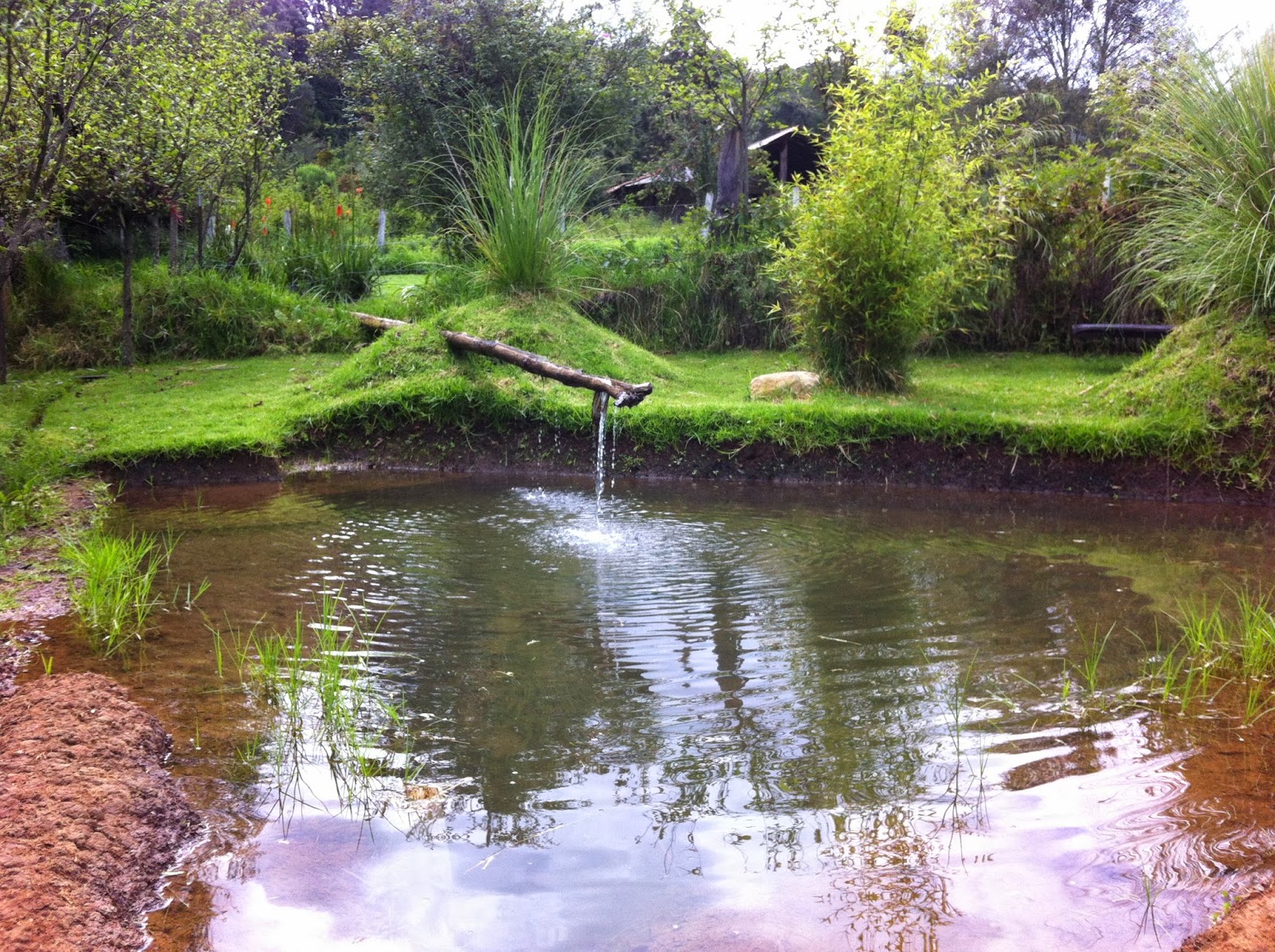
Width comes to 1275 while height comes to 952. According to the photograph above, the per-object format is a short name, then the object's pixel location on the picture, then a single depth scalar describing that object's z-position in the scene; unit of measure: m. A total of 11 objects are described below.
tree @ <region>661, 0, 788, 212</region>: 13.88
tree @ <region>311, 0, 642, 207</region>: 13.09
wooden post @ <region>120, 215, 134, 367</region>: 10.00
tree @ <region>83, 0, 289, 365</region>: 8.62
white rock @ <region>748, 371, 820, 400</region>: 8.96
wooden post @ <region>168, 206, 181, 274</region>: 12.77
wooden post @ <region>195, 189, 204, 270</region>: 12.88
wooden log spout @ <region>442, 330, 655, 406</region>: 6.05
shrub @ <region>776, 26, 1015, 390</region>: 8.41
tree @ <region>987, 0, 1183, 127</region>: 30.12
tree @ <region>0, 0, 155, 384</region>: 5.99
